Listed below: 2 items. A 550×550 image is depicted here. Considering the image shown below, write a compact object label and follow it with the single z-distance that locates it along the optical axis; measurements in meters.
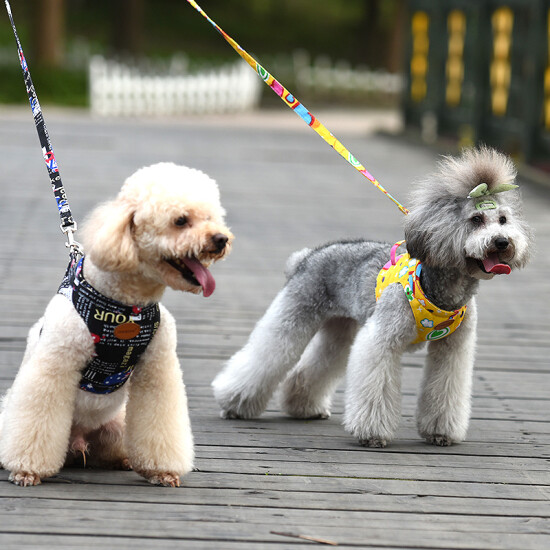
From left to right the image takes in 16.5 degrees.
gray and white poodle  6.73
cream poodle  5.58
